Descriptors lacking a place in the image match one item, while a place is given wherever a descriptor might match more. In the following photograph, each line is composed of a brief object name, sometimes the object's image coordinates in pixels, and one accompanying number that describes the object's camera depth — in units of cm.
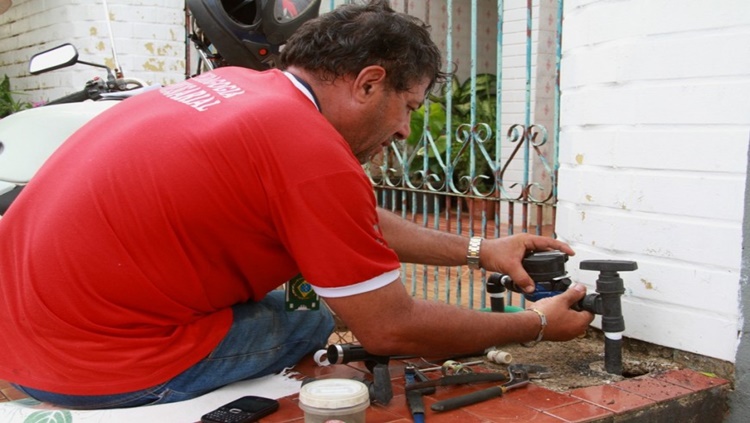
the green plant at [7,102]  657
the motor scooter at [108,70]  298
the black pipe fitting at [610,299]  243
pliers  217
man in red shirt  197
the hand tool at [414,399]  210
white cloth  206
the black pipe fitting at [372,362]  221
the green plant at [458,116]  718
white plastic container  185
